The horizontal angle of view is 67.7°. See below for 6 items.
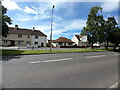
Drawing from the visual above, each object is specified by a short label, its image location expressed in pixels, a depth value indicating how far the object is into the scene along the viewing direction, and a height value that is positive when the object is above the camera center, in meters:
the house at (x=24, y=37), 37.07 +3.39
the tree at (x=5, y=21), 13.51 +3.82
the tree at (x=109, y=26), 28.29 +5.83
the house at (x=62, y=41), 47.56 +1.81
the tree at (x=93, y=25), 26.84 +5.87
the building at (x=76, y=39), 58.30 +3.63
